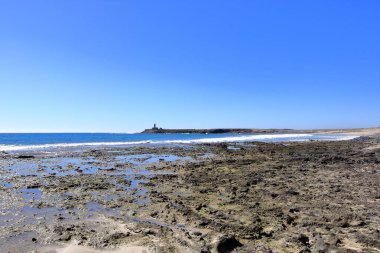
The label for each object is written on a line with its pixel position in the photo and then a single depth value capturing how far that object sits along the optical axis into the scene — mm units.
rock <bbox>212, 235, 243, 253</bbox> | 5008
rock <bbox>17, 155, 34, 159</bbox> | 23078
